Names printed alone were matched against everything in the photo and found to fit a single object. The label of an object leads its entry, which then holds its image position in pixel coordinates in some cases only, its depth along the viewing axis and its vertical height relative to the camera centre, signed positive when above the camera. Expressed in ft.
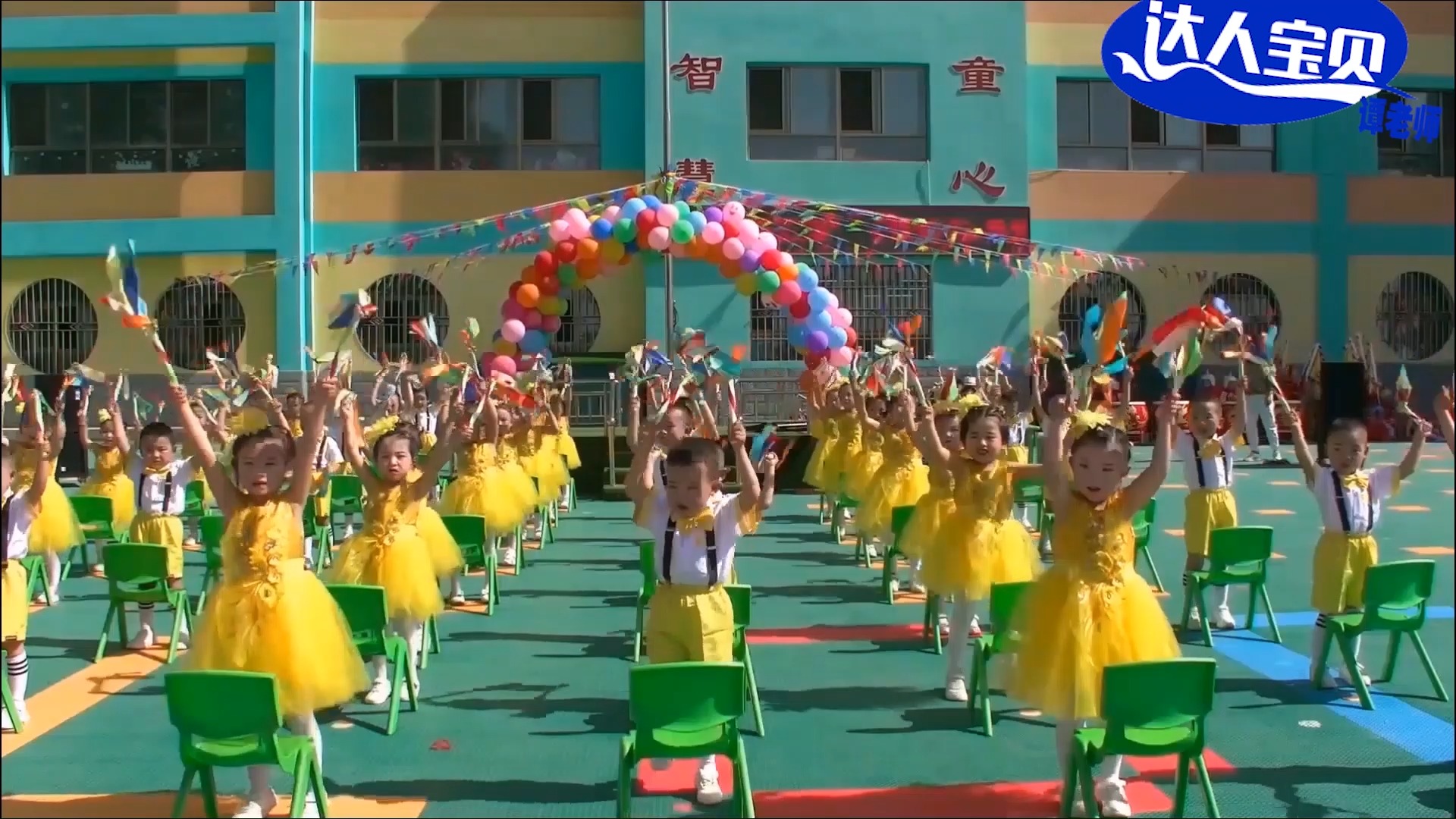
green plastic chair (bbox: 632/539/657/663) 23.80 -3.40
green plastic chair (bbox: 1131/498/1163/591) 28.40 -2.96
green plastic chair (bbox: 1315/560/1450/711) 20.45 -3.54
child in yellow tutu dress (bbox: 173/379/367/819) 15.46 -2.45
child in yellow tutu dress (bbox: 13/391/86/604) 27.22 -2.44
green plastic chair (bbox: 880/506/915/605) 27.61 -3.75
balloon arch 45.24 +5.43
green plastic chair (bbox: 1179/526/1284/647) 24.73 -3.22
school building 67.92 +14.66
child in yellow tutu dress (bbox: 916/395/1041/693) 21.35 -2.42
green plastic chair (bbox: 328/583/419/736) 18.99 -3.43
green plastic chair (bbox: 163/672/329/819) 13.65 -3.47
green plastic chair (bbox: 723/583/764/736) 19.07 -3.44
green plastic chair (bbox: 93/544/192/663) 24.07 -3.35
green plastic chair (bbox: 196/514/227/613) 26.63 -2.97
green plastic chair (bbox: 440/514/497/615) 27.14 -2.94
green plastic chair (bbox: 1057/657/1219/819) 14.14 -3.62
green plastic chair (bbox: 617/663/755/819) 14.33 -3.62
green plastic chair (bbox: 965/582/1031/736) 19.17 -3.72
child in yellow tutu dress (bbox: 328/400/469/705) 21.04 -2.38
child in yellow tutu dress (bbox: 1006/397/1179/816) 15.56 -2.57
